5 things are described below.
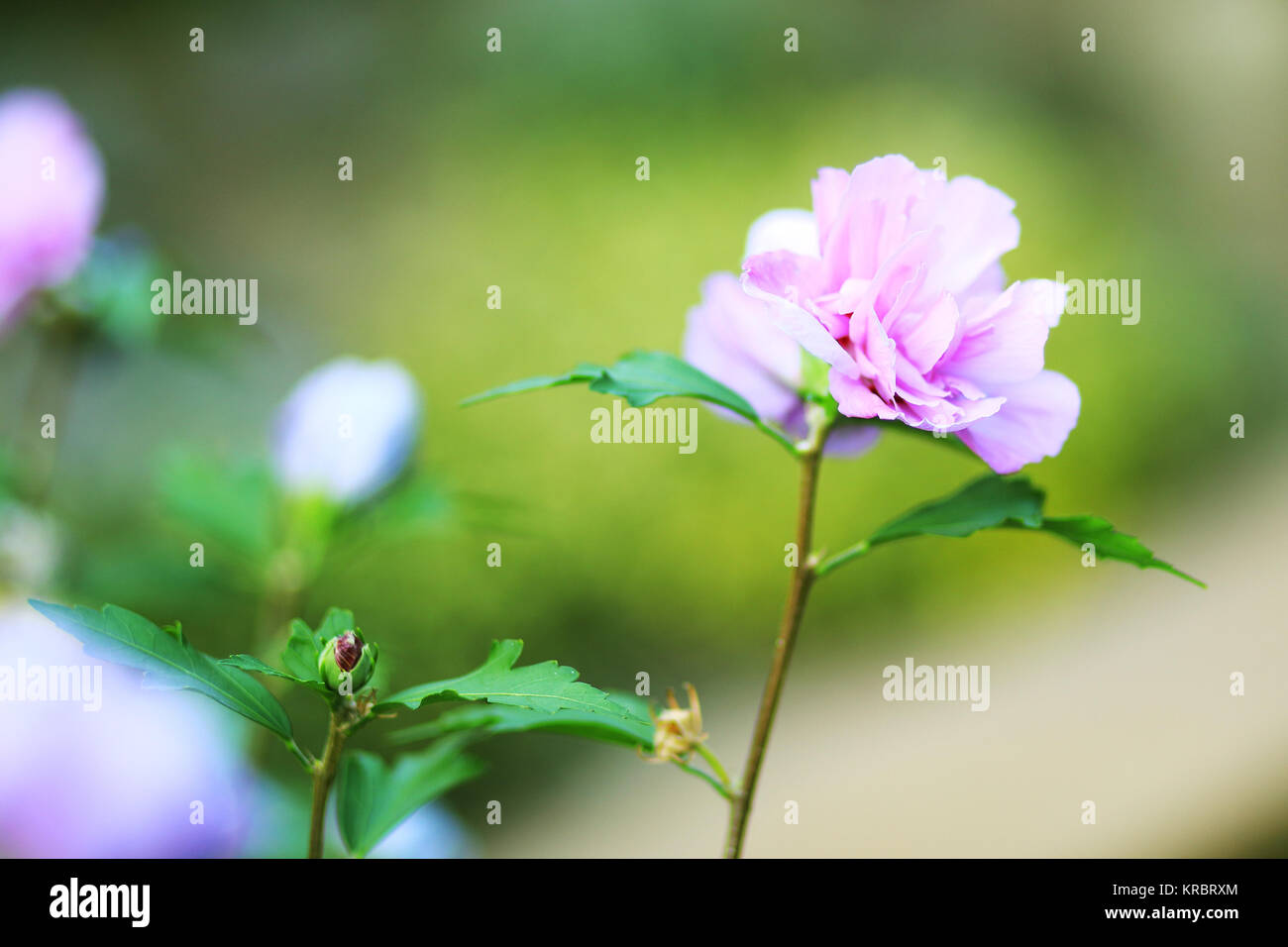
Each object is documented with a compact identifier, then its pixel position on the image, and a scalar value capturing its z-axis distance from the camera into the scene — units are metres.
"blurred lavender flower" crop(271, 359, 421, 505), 1.08
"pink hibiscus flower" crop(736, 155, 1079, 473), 0.84
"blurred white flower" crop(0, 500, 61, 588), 1.08
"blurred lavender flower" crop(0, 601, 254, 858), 0.82
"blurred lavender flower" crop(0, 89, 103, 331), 1.06
